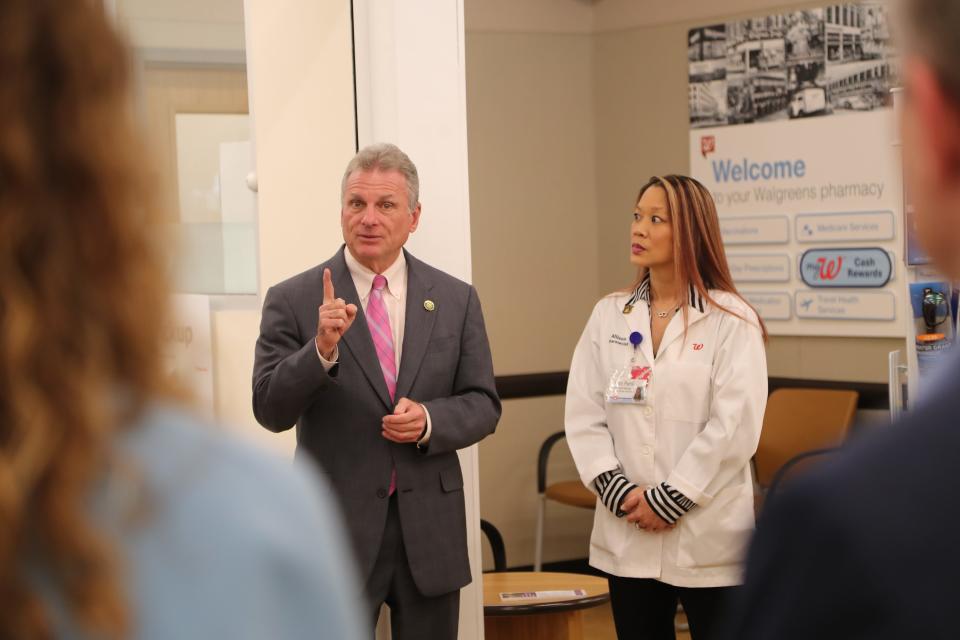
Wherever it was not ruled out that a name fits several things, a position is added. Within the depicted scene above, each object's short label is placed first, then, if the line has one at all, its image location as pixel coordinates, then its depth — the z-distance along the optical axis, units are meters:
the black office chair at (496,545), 4.63
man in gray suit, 3.19
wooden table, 4.07
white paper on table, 4.18
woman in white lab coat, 3.56
